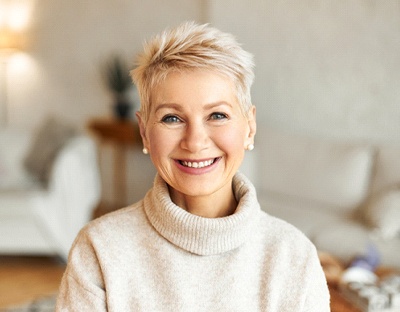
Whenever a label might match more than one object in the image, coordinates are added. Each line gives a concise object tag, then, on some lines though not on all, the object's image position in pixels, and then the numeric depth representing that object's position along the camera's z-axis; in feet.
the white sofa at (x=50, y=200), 12.14
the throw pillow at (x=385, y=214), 9.96
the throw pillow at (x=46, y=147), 13.71
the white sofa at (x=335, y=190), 9.97
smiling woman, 3.20
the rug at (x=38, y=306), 10.36
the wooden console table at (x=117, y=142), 15.70
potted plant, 16.02
